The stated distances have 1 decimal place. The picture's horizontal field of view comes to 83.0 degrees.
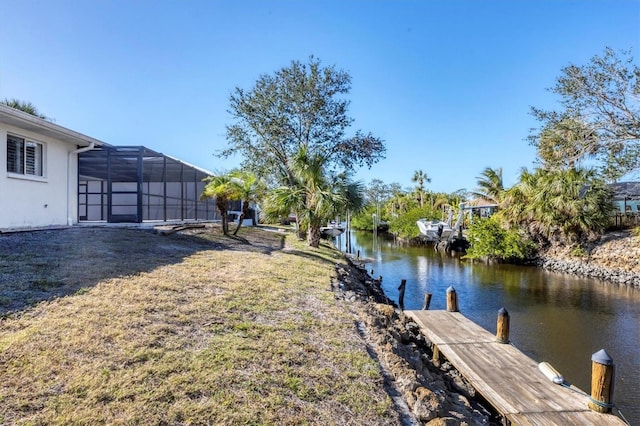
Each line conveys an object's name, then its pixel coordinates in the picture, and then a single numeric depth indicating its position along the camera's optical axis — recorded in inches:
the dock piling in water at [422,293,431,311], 475.8
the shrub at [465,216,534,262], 968.9
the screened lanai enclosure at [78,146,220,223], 554.3
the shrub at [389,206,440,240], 1573.6
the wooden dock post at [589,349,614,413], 190.7
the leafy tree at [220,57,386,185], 845.8
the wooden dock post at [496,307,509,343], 292.8
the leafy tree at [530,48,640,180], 602.9
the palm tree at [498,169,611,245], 866.8
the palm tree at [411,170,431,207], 2158.0
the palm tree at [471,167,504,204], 1434.1
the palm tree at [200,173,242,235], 486.3
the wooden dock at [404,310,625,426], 187.3
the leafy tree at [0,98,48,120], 953.9
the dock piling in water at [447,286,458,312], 394.9
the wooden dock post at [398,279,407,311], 551.6
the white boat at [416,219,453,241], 1230.9
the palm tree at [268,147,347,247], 573.0
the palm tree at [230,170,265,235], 506.0
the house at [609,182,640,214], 1138.7
